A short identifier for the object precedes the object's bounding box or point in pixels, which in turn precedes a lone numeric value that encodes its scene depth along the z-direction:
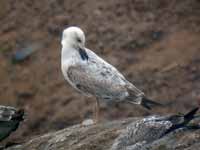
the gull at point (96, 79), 15.53
